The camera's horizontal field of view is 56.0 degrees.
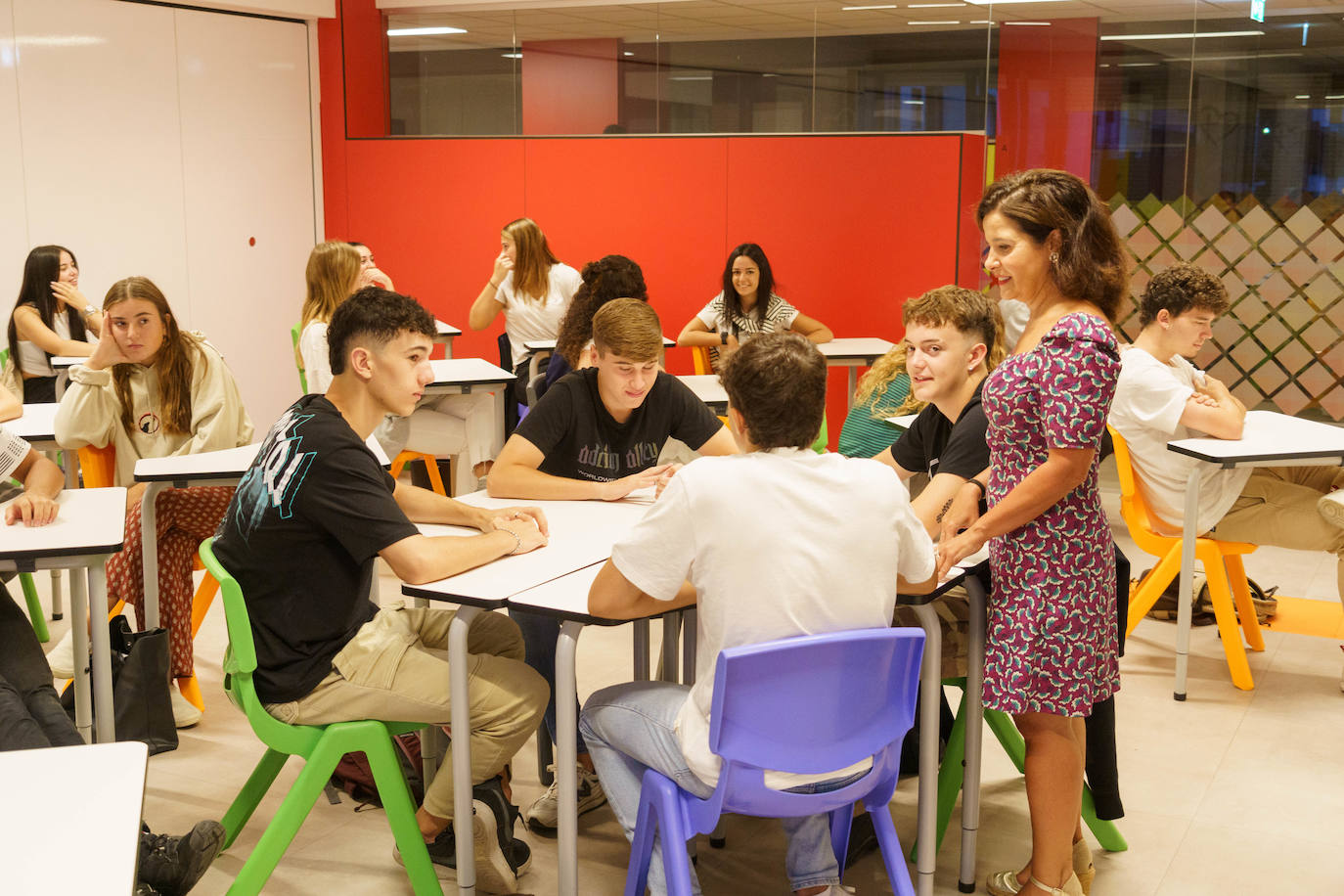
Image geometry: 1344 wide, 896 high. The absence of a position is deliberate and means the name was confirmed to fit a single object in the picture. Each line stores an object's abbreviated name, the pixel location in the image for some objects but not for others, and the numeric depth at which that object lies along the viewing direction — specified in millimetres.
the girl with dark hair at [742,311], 5922
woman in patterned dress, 2193
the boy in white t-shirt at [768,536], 1885
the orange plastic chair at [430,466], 4957
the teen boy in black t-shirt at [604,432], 2932
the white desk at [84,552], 2391
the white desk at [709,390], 4445
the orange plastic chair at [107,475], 3619
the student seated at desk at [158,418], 3420
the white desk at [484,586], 2246
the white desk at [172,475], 3123
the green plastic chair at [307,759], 2312
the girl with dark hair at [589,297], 4160
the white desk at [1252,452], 3482
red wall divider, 6316
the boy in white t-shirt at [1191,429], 3682
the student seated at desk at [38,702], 2107
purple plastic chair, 1861
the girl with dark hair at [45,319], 5117
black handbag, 2770
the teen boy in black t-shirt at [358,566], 2271
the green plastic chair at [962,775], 2648
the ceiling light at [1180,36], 6152
